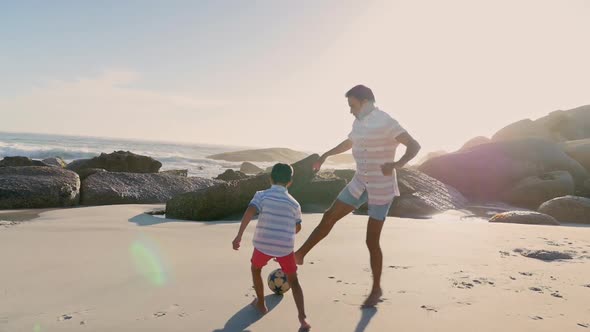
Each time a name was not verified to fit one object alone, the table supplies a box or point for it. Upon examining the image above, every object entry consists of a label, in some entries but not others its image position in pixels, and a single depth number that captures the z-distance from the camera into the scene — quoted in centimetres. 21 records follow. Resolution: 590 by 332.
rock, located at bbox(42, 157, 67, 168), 1677
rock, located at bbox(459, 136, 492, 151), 3120
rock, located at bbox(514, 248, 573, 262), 484
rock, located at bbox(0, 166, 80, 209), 831
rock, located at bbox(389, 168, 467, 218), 1069
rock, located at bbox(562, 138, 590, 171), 2003
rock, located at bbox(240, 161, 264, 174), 2802
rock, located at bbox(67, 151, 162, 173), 1336
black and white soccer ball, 356
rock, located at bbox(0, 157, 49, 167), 1237
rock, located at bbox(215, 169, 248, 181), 1296
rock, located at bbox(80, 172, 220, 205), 941
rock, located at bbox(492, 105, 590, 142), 3089
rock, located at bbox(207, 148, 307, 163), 5963
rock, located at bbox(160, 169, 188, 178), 1197
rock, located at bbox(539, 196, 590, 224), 991
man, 361
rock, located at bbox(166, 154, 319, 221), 761
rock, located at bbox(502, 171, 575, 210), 1431
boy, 321
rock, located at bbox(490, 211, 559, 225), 852
